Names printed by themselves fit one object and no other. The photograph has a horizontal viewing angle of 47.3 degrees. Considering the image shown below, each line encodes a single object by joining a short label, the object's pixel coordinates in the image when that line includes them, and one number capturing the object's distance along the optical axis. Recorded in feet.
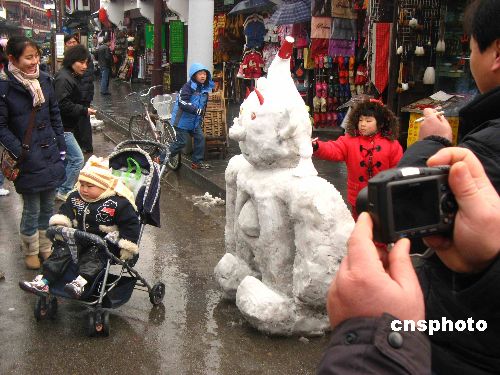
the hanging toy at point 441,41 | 24.72
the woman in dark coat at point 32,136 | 15.66
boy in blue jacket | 27.73
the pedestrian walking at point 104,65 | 61.05
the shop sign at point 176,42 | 49.52
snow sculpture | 12.12
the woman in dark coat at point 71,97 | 22.15
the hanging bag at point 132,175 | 14.98
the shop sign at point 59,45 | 53.82
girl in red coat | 16.12
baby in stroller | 13.02
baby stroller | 12.94
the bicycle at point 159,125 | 30.25
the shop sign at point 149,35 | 63.16
